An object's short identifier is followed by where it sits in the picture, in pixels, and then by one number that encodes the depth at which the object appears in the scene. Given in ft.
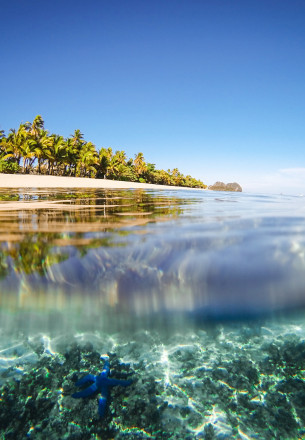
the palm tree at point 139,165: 208.67
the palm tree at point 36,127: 124.36
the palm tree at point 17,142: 108.17
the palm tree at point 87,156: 132.26
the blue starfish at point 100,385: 6.01
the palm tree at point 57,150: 121.80
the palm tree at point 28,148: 107.60
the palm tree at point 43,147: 110.65
